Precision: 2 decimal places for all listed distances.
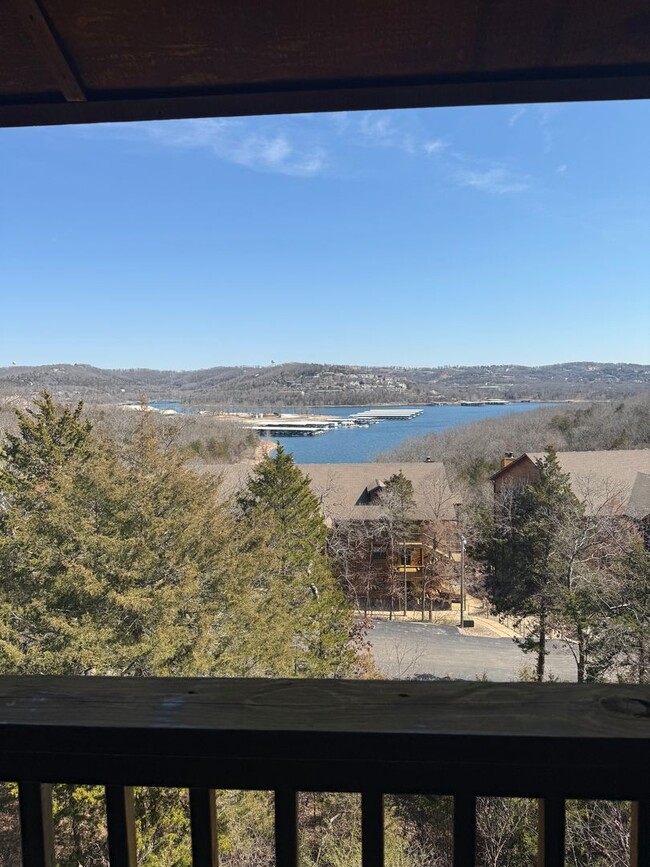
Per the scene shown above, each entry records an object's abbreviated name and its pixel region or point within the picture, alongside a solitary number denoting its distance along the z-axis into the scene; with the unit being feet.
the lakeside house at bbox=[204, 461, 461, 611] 56.90
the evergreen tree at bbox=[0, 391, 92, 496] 34.14
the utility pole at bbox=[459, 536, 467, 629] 52.98
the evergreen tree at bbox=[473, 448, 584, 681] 41.88
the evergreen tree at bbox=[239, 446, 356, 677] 34.94
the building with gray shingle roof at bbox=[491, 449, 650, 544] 50.01
